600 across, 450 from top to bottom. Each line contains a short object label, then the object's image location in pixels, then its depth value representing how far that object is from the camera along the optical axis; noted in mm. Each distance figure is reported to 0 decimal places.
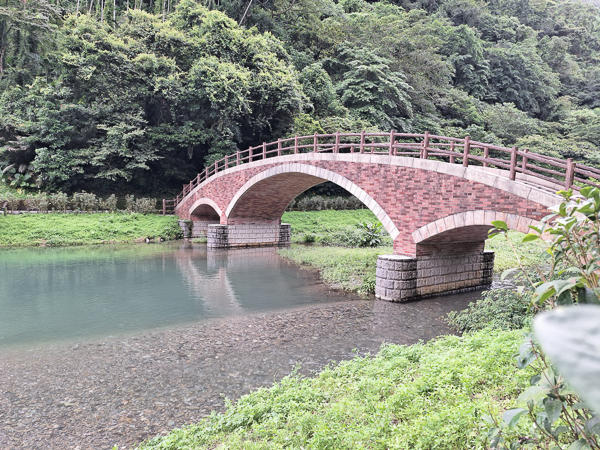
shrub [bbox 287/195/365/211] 28969
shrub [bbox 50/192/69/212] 22856
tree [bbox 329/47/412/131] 28906
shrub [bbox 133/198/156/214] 25500
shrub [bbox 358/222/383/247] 19844
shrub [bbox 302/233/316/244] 22891
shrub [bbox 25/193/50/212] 21953
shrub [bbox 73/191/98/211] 23703
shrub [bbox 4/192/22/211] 21312
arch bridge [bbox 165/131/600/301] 8781
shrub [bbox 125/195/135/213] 25297
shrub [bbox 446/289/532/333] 7497
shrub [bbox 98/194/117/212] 24328
